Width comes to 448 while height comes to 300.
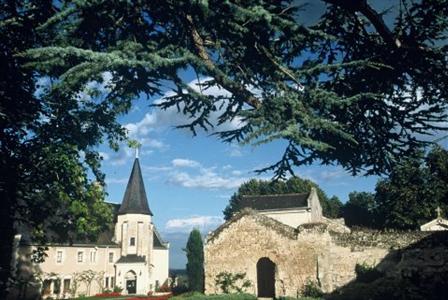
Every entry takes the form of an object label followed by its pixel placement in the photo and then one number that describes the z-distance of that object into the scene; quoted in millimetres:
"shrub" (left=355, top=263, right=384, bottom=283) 20106
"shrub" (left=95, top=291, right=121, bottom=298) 32500
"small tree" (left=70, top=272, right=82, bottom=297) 33722
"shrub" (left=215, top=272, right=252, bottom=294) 23156
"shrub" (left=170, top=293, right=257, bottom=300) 20078
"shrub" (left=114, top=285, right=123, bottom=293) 37406
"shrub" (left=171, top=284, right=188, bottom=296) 34662
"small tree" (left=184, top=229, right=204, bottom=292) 34688
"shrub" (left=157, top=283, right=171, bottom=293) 37894
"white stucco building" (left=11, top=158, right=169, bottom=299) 32875
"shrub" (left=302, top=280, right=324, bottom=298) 21094
